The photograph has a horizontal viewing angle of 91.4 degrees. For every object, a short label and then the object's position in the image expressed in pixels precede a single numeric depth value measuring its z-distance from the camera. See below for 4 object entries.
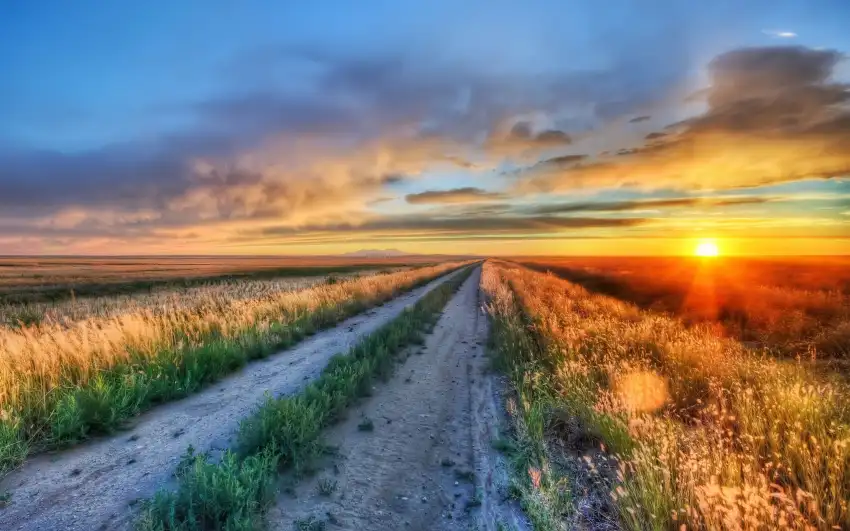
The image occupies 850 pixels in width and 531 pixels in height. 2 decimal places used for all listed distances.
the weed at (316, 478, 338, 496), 4.99
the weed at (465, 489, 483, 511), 4.89
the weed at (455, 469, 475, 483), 5.46
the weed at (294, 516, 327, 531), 4.31
